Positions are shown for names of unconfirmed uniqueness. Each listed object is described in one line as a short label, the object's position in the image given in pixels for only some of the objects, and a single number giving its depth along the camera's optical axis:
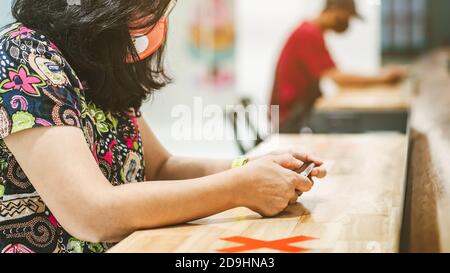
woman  1.05
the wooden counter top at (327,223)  1.04
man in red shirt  4.09
